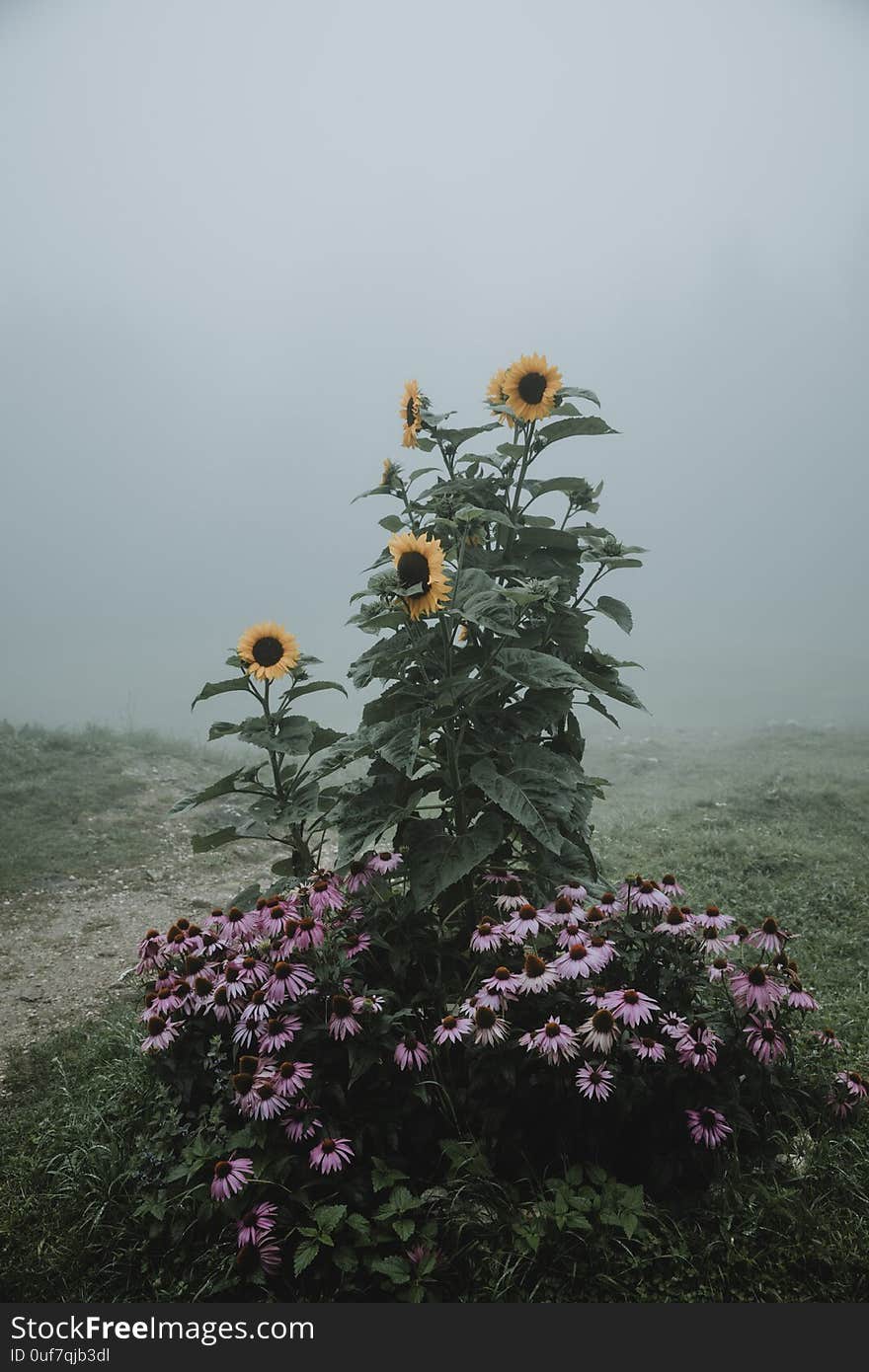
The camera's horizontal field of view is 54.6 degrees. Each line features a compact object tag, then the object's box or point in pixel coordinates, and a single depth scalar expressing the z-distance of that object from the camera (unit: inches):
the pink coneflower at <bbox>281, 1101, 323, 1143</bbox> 75.3
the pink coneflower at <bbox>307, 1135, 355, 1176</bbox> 73.0
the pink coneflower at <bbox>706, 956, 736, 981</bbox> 81.9
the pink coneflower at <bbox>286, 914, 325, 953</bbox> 81.8
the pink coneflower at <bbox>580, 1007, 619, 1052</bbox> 72.6
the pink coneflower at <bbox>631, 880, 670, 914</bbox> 88.7
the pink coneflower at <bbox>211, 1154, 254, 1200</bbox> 70.8
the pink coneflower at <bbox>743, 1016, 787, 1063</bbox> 79.0
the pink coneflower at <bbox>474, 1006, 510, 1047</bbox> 73.9
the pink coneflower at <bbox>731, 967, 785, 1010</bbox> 79.0
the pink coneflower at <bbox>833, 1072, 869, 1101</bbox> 89.3
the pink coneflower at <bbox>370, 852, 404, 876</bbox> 95.8
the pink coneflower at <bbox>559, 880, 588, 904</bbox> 90.9
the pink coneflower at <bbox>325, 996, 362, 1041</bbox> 77.3
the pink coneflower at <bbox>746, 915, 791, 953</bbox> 85.0
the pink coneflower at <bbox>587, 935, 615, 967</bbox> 77.7
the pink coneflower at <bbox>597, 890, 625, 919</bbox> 91.5
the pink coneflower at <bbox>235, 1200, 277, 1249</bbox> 71.1
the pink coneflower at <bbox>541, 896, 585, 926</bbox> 85.9
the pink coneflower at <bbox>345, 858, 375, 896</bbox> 93.6
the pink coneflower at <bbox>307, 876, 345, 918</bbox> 87.7
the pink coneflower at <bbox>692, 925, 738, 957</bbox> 85.9
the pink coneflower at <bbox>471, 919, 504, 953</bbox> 81.4
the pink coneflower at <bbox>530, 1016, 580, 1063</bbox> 71.9
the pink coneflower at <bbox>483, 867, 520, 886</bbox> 94.4
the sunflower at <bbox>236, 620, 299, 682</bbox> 105.1
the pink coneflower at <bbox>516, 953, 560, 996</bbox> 76.7
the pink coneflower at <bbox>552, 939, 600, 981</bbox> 76.9
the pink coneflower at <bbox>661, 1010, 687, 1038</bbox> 76.9
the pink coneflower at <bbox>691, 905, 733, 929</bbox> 87.7
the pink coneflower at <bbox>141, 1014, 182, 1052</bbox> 81.6
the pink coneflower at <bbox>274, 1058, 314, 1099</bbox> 74.0
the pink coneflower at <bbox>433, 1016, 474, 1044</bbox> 75.7
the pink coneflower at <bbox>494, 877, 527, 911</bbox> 88.4
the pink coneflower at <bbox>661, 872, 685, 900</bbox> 94.7
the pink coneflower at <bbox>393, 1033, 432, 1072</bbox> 77.1
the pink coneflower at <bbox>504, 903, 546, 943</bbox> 81.0
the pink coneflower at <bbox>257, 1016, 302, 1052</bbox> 77.3
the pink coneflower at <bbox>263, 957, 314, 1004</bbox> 79.5
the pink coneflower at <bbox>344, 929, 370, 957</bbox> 84.9
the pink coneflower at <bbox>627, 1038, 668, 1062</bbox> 74.2
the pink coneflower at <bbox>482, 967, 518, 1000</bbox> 77.1
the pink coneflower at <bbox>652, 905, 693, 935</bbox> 86.7
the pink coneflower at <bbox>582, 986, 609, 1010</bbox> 75.8
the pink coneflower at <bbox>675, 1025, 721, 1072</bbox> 75.4
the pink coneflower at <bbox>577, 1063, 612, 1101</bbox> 71.8
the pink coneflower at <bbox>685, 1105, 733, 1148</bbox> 76.0
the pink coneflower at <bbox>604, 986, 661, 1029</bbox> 74.6
